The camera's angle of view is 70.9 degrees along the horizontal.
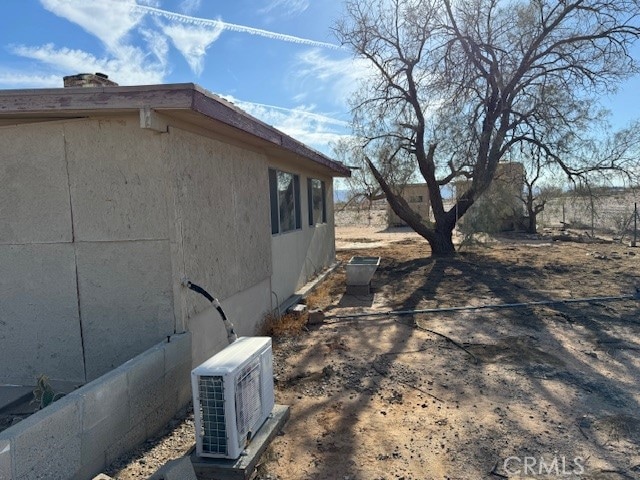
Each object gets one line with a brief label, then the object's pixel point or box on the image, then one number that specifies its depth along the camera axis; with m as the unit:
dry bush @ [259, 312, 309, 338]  6.48
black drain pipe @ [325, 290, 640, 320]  7.41
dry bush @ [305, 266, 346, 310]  8.48
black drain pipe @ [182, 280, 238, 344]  3.88
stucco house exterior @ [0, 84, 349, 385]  3.98
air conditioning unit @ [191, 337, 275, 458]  2.90
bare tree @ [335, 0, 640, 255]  12.01
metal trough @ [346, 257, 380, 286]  9.08
